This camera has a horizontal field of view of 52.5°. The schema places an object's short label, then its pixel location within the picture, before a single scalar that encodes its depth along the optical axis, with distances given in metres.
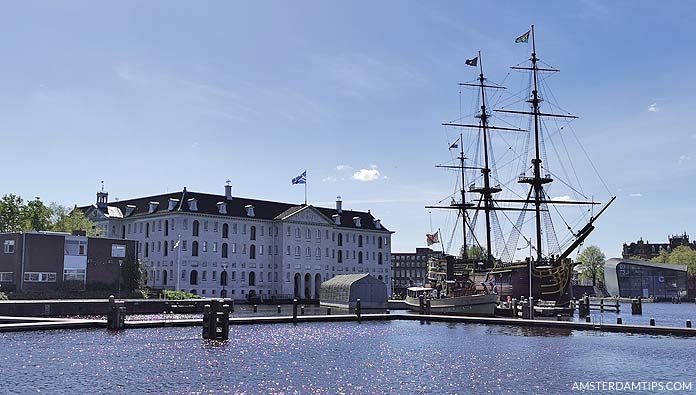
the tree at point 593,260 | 184.50
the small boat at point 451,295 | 72.31
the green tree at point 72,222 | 102.31
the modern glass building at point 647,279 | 162.12
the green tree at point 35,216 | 98.38
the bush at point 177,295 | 84.25
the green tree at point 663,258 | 182.25
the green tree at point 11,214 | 96.88
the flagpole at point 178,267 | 99.06
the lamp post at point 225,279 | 106.19
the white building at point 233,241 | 104.00
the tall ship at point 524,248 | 76.00
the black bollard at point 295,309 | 55.73
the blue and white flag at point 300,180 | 99.62
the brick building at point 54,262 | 74.69
